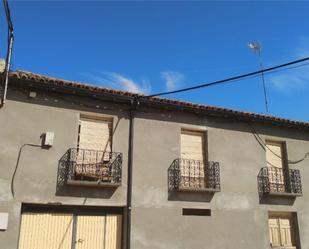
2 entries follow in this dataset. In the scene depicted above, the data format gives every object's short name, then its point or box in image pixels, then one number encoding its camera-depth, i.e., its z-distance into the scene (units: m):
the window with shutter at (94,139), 8.21
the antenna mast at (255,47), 11.47
